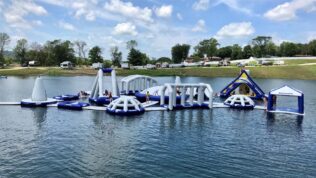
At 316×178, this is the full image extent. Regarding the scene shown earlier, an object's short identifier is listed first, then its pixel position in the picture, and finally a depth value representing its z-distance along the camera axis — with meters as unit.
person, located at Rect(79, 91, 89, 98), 66.66
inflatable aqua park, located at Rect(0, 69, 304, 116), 48.44
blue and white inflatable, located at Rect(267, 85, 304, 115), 50.17
